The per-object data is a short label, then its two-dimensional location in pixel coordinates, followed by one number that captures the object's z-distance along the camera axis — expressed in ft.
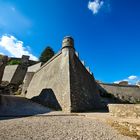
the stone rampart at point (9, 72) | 94.96
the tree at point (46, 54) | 118.01
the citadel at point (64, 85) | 39.81
